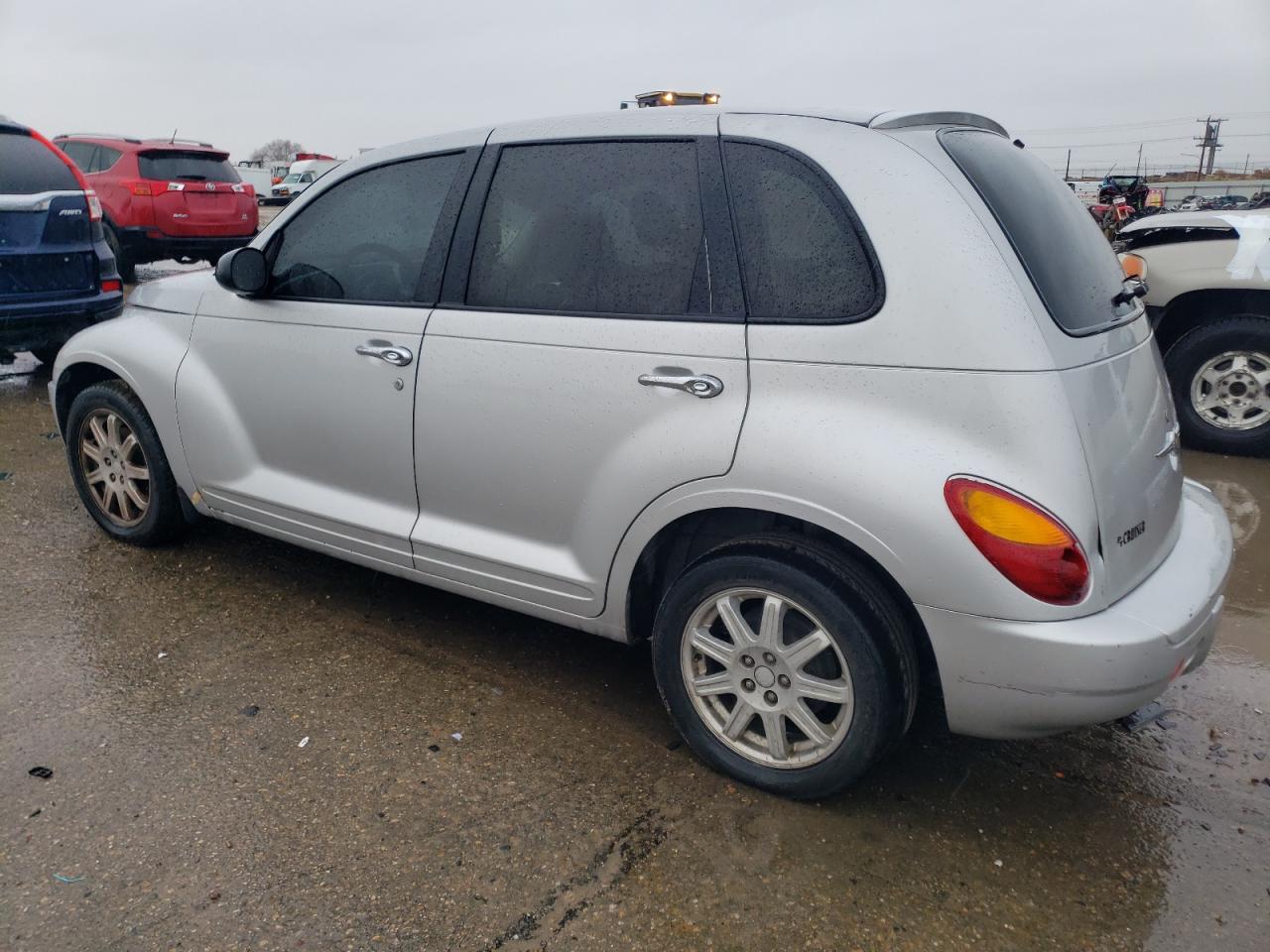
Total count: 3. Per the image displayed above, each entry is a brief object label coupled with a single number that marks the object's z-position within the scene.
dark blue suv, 6.09
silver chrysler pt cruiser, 2.24
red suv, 12.10
